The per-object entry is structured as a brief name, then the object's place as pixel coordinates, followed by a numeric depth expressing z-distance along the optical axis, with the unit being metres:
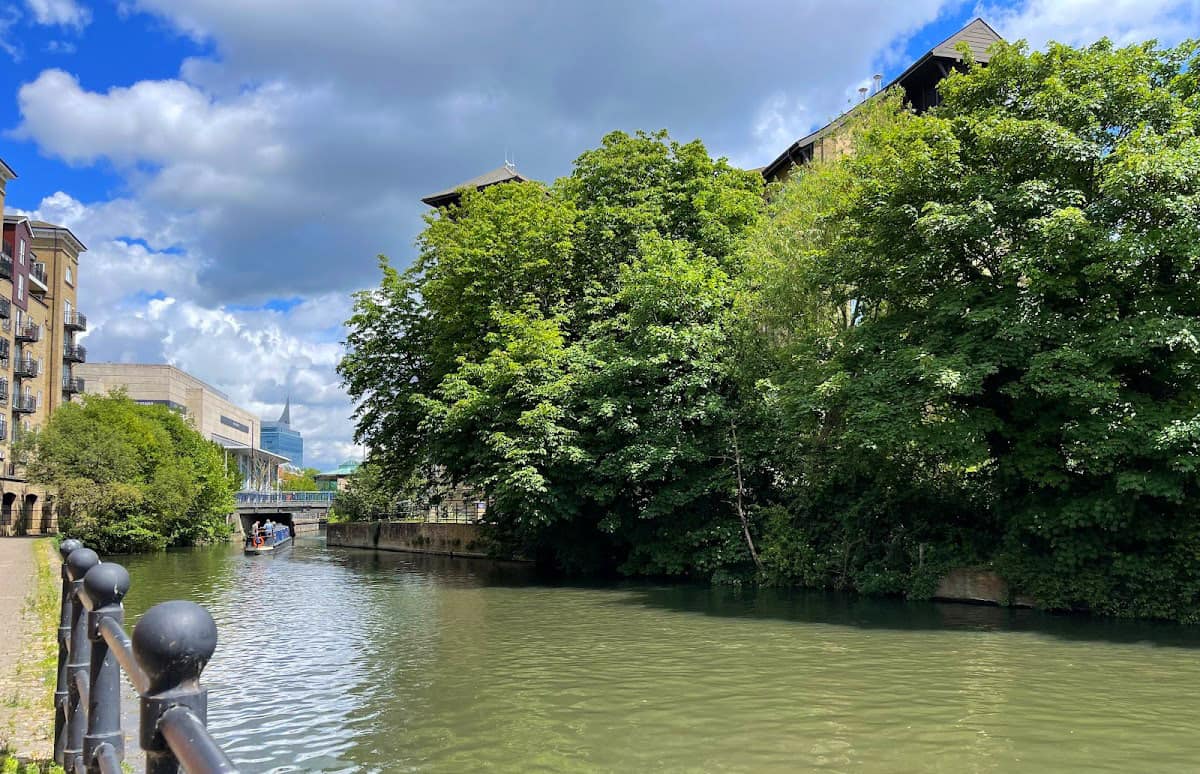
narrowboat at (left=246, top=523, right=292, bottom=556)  52.38
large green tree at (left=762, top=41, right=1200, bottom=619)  17.30
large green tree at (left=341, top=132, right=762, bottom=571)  27.44
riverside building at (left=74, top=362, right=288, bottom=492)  103.94
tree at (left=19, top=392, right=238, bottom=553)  45.75
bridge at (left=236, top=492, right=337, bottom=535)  86.19
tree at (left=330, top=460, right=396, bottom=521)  68.41
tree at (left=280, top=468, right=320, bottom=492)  156.60
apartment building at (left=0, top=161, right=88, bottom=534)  53.59
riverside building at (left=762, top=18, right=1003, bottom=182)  35.53
